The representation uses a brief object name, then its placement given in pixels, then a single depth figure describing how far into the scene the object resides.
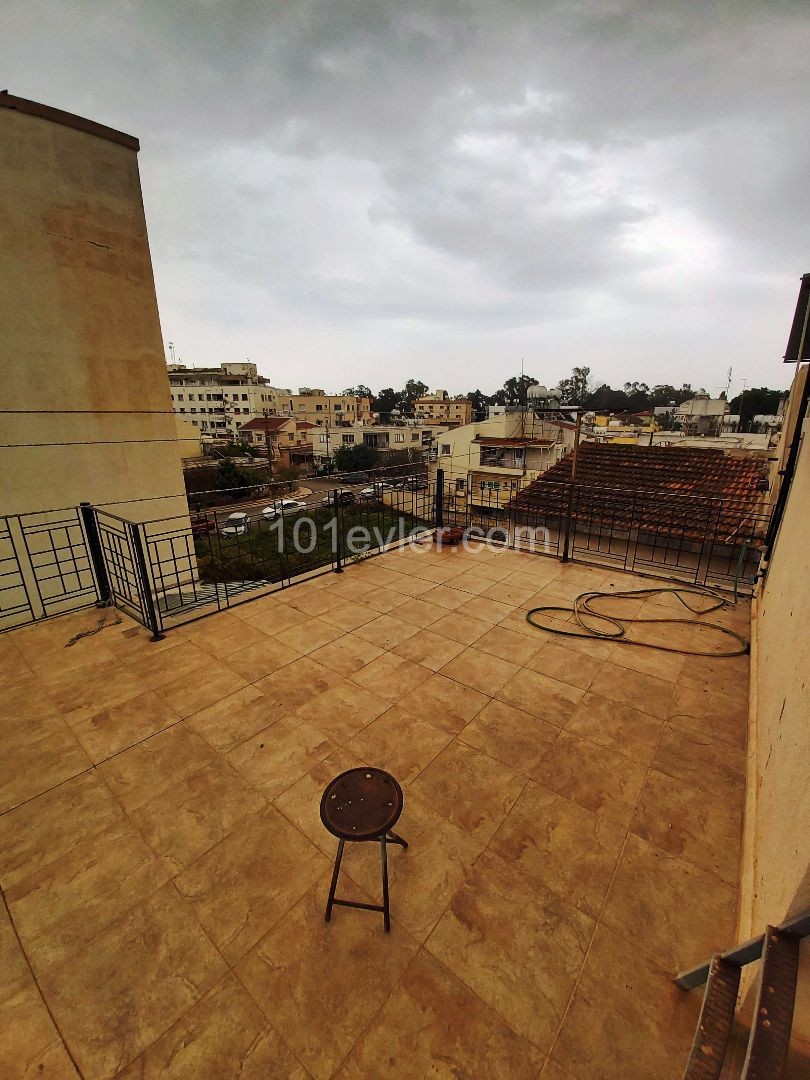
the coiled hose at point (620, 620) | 3.64
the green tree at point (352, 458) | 36.94
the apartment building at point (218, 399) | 45.84
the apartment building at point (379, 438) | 40.62
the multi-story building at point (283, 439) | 39.66
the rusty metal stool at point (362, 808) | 1.54
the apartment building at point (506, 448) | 20.59
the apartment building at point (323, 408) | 50.50
